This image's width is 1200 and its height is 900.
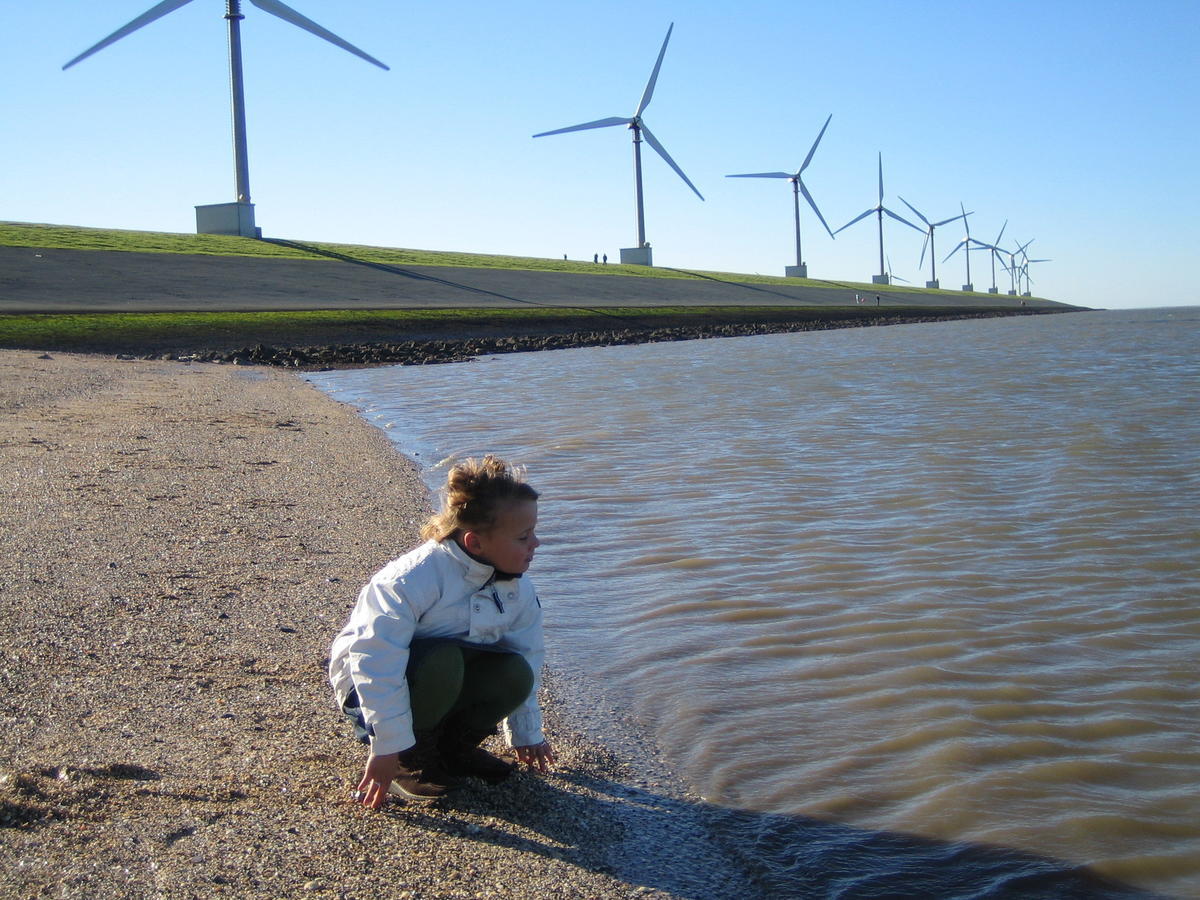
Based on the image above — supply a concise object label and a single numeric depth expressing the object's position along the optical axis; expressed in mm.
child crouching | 3564
